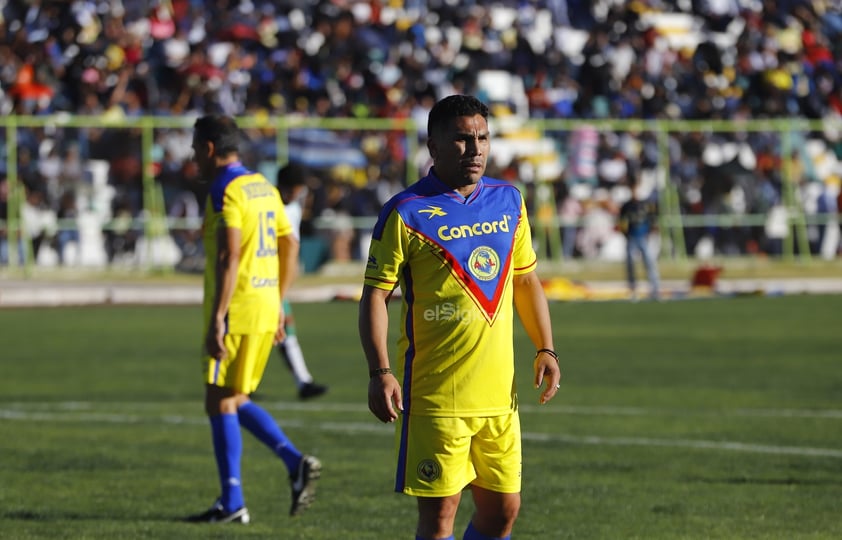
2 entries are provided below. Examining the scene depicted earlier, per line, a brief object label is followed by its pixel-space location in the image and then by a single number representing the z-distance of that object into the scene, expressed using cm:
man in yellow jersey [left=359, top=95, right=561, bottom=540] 1146
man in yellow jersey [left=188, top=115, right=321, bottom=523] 1722
